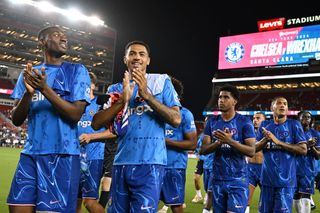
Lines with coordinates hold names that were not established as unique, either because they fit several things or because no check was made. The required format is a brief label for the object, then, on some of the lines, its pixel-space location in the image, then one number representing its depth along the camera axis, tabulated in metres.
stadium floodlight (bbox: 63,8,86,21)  61.88
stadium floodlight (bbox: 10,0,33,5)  62.59
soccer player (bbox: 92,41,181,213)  3.46
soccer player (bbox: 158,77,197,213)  5.83
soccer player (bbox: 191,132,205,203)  10.97
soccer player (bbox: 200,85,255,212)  5.00
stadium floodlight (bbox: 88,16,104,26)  61.88
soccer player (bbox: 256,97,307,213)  5.93
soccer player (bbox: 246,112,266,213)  8.42
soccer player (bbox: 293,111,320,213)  8.38
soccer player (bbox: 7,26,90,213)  3.48
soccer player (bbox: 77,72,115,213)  5.97
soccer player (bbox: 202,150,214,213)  9.54
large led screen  39.25
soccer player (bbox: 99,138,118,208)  7.17
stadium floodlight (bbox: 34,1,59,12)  58.88
